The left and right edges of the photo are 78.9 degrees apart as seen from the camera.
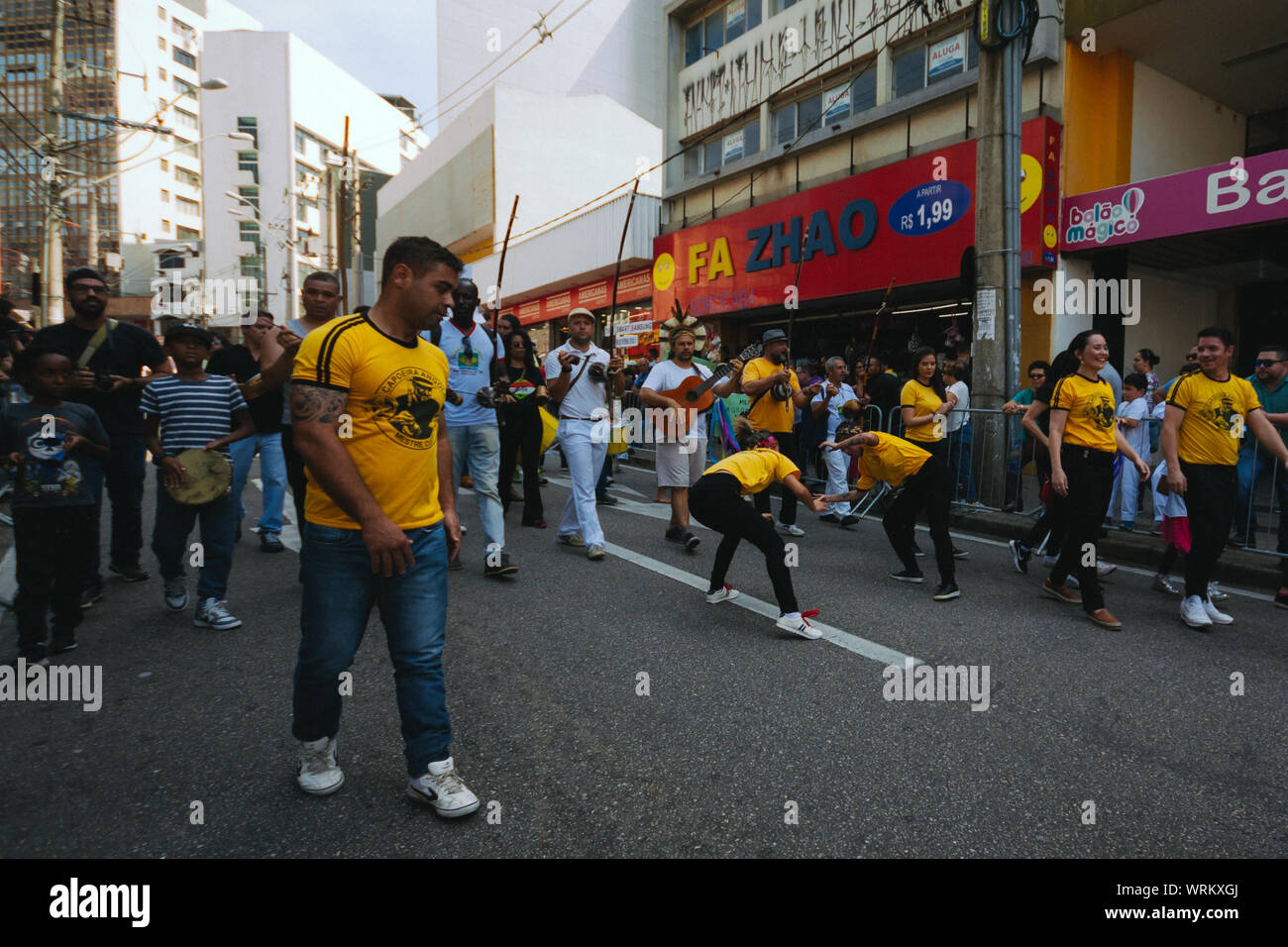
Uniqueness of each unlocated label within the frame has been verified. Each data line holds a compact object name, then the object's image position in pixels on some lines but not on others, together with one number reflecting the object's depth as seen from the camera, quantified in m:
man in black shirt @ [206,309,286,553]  6.39
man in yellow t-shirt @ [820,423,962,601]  5.60
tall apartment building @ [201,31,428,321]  58.56
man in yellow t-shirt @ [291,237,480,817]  2.34
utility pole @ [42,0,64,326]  13.91
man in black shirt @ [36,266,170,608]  4.90
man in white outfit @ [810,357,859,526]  8.33
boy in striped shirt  4.59
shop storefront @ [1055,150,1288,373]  9.86
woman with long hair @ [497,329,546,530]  7.46
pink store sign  9.56
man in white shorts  6.73
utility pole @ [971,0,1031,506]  8.40
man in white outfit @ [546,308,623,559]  6.50
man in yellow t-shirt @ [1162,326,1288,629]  4.77
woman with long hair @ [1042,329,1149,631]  5.02
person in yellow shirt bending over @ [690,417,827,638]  4.45
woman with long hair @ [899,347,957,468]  6.16
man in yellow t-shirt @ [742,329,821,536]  7.37
